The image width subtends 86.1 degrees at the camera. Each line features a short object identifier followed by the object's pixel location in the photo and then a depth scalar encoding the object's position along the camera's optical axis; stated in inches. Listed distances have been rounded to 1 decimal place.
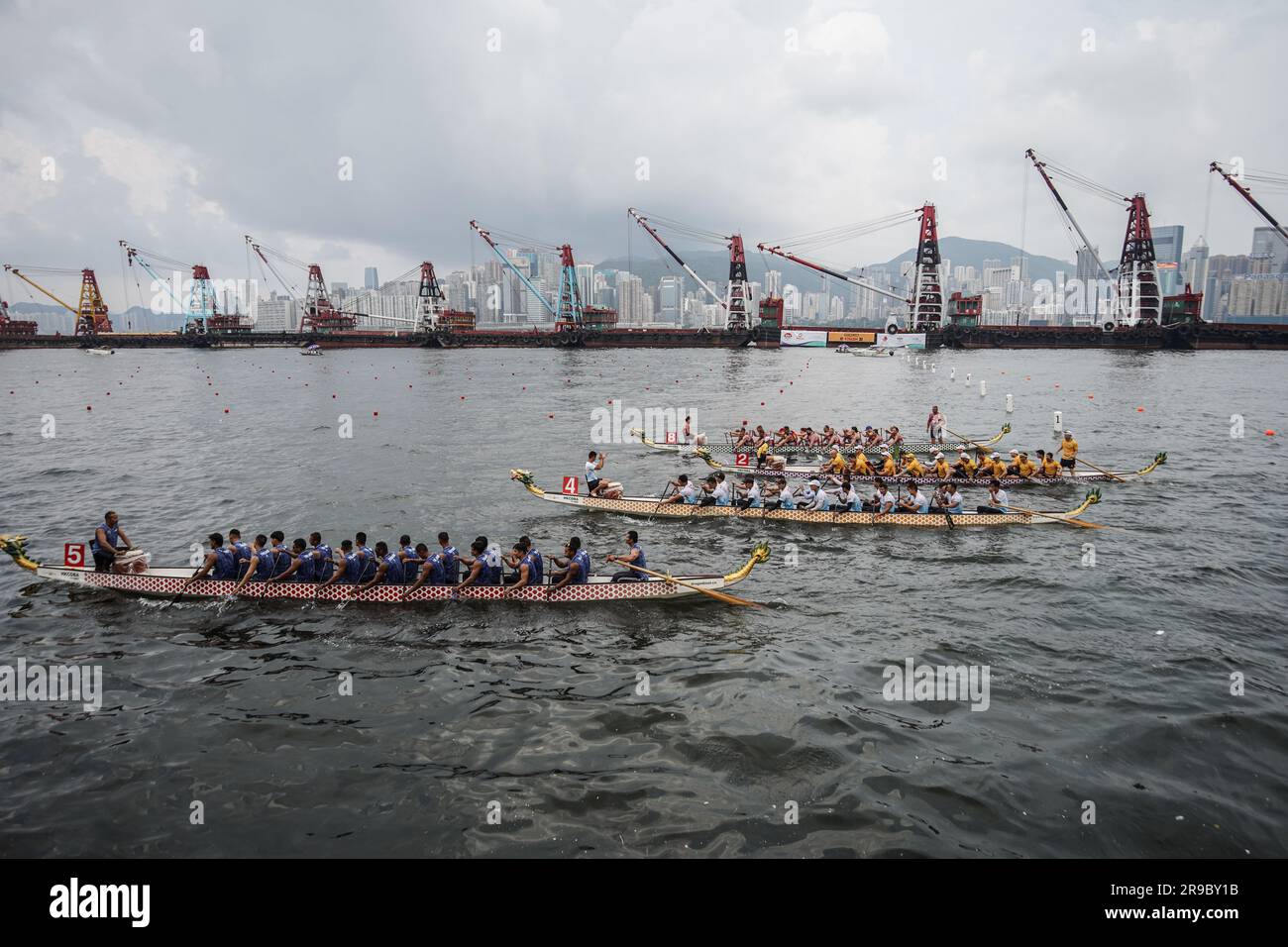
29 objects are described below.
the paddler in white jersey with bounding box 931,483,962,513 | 951.0
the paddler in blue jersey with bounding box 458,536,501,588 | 690.2
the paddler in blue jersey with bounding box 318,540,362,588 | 701.3
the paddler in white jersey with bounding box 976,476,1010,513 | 975.9
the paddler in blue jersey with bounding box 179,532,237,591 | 705.0
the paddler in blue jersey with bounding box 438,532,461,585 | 701.3
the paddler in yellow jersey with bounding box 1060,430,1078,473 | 1189.7
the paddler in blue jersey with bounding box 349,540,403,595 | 695.7
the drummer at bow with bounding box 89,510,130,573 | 726.5
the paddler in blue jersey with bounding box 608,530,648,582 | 704.4
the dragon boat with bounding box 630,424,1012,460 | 1396.4
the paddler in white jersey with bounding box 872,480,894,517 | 962.7
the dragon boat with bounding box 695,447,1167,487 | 1190.3
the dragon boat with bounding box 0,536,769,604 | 699.4
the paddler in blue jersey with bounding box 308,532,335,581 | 709.9
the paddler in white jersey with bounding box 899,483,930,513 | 950.4
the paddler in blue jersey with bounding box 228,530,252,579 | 717.9
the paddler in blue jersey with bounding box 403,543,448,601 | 693.3
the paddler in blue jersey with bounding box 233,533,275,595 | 706.8
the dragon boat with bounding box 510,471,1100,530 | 954.1
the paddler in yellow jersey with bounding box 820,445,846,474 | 1198.3
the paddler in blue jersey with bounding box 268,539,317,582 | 705.0
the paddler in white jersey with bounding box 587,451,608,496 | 1036.3
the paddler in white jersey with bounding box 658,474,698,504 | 1011.3
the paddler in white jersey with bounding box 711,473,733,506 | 1005.8
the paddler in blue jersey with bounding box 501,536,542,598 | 692.7
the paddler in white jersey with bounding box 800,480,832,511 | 983.0
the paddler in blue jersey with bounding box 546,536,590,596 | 695.7
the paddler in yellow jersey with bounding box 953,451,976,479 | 1207.6
